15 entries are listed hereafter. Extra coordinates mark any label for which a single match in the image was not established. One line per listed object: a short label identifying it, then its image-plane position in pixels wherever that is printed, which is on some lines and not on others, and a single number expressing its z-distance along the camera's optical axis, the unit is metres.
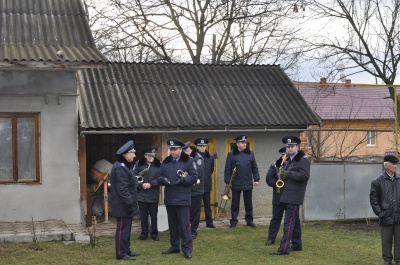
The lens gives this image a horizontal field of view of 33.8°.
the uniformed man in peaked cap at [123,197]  9.96
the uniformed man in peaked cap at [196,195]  12.30
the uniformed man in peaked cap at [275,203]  11.20
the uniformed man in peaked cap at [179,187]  10.33
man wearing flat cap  9.47
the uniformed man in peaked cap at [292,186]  10.44
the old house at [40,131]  12.61
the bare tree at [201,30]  23.86
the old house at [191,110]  14.17
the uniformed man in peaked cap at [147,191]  12.07
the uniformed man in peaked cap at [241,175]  13.45
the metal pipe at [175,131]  13.21
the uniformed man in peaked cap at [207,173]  13.28
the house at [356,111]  36.71
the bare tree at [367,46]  22.73
